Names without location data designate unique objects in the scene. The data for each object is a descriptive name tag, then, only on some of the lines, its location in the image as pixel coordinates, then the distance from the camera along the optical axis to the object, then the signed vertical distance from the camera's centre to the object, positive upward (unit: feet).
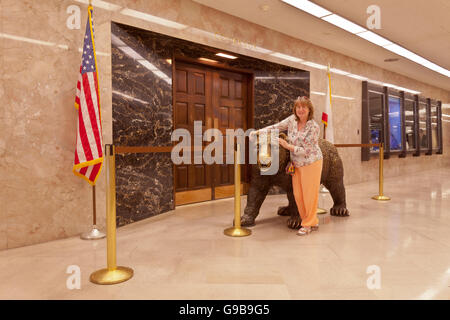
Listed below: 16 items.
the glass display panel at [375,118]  27.25 +3.56
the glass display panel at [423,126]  35.60 +3.68
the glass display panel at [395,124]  30.58 +3.36
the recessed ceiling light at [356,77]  25.51 +6.82
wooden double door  16.58 +2.65
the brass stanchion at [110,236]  7.16 -1.78
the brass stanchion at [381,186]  17.99 -1.64
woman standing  10.76 +0.08
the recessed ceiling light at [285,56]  19.45 +6.56
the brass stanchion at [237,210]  10.93 -1.81
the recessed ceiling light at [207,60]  16.67 +5.38
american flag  10.41 +1.54
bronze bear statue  11.58 -0.87
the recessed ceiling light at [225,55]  16.79 +5.67
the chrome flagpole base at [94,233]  10.87 -2.60
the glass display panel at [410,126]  32.88 +3.36
